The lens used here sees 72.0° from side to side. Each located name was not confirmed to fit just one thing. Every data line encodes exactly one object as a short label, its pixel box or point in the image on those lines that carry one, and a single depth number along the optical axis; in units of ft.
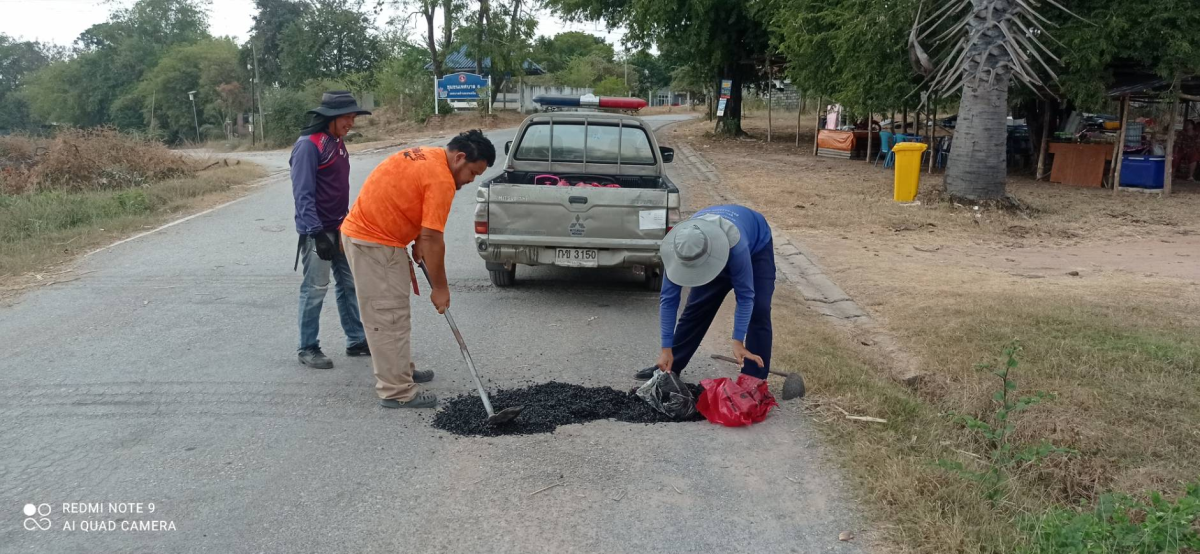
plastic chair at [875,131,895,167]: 71.20
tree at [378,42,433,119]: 153.17
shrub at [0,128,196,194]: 50.93
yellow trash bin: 45.60
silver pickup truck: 22.97
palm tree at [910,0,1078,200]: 40.98
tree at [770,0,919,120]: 55.36
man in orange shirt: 14.46
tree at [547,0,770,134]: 82.69
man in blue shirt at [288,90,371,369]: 17.21
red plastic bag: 14.84
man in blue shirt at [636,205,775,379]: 13.47
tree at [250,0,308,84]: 210.59
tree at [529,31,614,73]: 158.51
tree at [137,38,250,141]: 204.23
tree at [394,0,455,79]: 143.02
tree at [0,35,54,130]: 260.42
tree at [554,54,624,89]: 227.81
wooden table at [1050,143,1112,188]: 54.80
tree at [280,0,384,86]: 203.41
